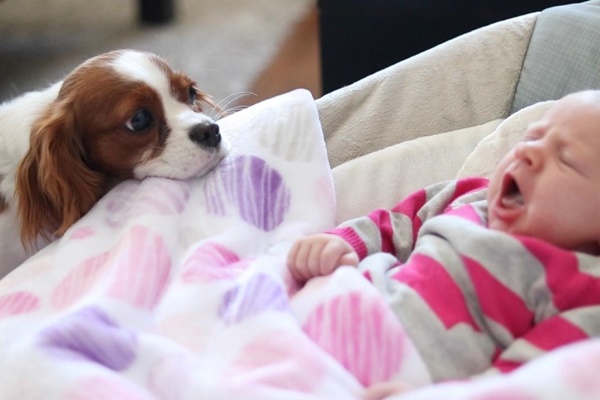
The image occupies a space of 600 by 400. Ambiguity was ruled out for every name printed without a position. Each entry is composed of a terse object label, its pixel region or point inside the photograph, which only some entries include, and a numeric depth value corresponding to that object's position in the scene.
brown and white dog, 1.21
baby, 1.05
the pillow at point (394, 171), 1.23
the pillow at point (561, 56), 1.26
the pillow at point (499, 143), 1.21
